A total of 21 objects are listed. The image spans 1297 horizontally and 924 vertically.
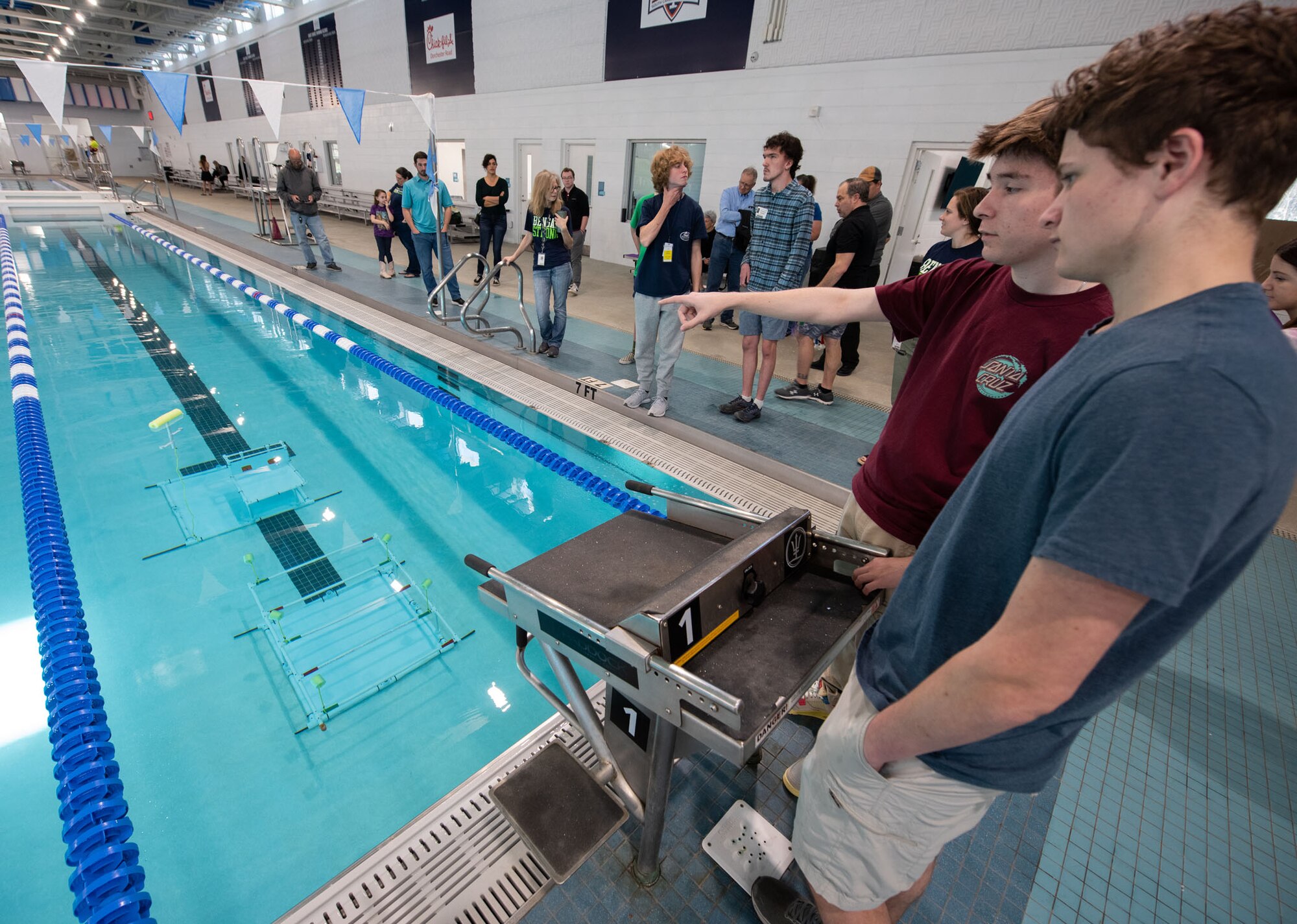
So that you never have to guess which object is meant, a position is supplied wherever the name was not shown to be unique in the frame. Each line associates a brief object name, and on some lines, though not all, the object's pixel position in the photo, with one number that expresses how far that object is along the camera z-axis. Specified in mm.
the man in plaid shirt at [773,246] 3262
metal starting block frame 913
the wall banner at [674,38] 7559
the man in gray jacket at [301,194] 7094
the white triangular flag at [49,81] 5418
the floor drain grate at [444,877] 1354
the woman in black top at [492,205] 6434
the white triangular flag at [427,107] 5191
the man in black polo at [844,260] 3826
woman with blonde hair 4457
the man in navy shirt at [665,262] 3385
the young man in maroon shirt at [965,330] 1080
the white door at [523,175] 11180
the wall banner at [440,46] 11562
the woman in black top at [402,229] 7445
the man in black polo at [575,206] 6375
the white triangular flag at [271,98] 5789
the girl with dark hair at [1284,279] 1889
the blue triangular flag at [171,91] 5605
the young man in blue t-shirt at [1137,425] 483
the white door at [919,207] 6379
